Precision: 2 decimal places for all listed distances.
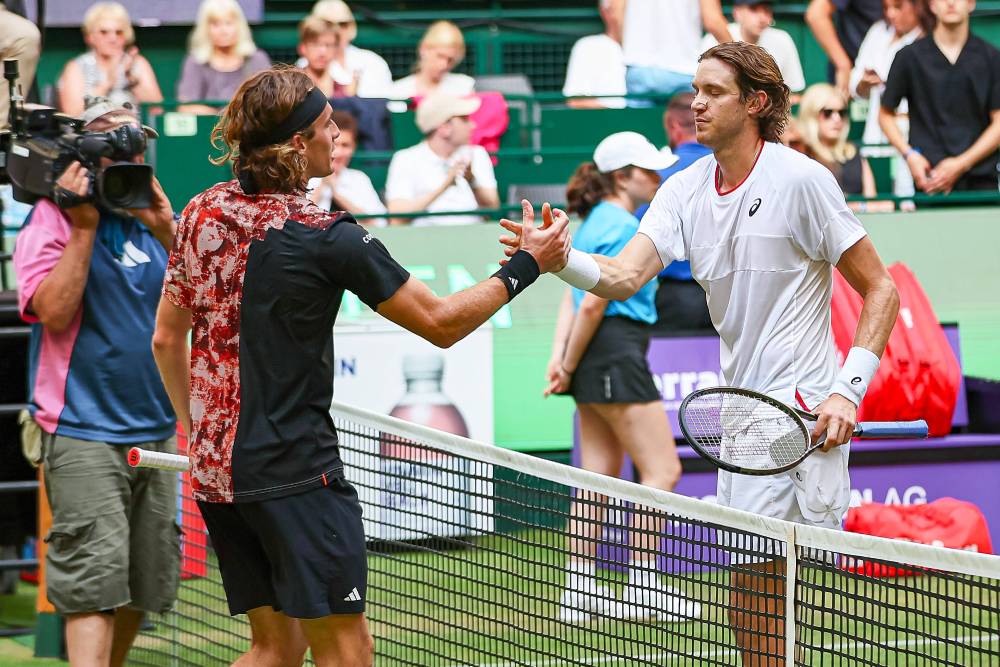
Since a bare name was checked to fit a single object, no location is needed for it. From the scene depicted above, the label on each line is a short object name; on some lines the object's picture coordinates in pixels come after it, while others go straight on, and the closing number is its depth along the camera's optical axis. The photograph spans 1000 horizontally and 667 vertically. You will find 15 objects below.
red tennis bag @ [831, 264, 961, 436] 16.37
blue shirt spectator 16.12
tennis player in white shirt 8.52
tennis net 7.67
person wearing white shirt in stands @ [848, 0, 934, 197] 21.20
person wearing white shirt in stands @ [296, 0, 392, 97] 21.34
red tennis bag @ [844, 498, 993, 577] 14.98
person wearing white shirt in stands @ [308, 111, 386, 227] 18.69
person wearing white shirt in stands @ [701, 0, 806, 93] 22.41
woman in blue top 14.15
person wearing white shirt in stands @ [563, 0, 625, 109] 22.89
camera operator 9.96
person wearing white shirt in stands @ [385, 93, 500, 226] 19.23
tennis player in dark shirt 7.46
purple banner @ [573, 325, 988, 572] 16.16
